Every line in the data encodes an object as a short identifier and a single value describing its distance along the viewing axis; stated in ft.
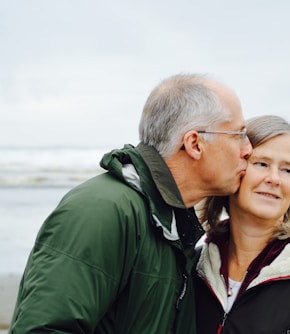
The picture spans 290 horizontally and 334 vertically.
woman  10.19
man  8.17
